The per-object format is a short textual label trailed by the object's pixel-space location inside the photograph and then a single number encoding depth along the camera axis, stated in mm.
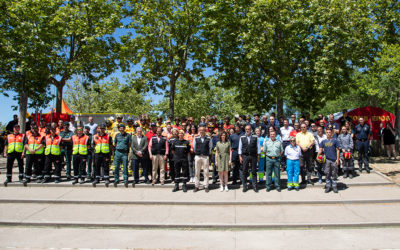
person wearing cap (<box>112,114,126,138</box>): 10538
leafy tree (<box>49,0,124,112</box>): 17703
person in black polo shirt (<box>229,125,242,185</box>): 9633
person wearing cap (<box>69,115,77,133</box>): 12408
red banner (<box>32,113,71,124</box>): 18262
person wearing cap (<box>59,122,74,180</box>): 10636
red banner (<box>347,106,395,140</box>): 18491
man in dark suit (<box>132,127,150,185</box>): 9789
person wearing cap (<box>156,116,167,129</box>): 11287
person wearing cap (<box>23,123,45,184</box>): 10156
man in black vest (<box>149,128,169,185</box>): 9625
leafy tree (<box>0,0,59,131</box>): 16047
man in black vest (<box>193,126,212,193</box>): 9047
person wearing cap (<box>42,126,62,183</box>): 10250
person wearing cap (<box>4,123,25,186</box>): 10219
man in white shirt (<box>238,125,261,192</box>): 8938
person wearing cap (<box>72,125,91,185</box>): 10031
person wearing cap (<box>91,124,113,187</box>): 9859
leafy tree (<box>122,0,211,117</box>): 15477
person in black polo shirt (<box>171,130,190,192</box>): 9078
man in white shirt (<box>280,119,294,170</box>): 10258
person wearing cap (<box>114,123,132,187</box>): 9719
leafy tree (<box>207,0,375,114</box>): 15445
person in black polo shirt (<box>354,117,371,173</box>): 10812
